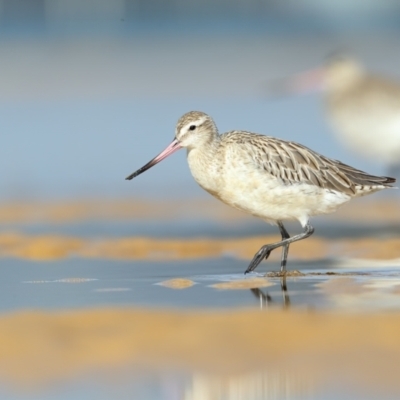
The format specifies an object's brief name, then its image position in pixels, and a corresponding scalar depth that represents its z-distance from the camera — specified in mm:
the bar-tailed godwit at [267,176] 18437
